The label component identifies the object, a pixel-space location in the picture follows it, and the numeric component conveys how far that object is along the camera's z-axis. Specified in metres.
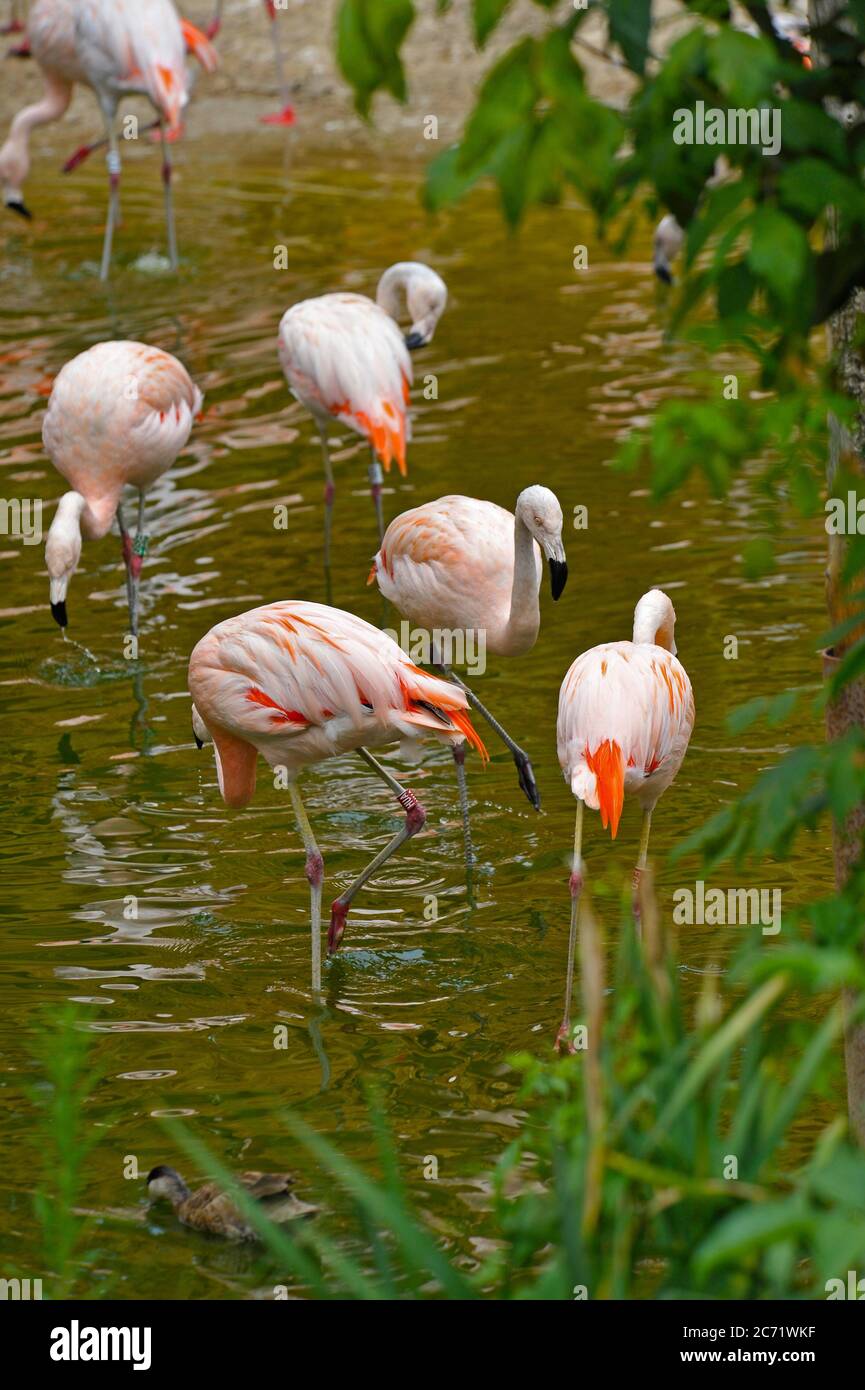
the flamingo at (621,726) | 8.88
